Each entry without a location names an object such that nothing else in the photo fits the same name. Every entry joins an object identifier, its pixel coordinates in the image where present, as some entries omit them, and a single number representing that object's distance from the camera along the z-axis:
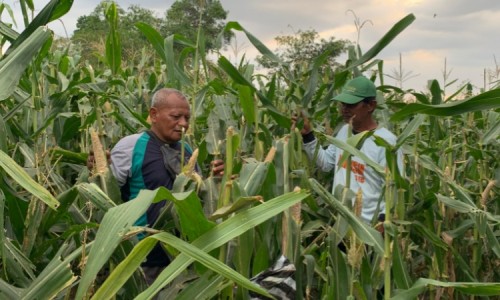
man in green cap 3.36
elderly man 2.88
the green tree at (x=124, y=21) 26.01
